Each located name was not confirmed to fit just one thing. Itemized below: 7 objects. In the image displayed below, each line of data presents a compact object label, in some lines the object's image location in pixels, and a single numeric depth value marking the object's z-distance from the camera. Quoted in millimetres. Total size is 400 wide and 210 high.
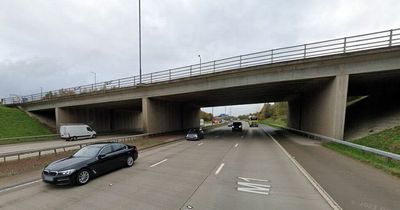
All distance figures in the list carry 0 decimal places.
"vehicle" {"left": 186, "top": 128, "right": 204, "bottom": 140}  25625
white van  29328
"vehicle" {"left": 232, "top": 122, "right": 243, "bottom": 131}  40969
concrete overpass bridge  18719
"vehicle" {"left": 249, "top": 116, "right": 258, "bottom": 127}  62281
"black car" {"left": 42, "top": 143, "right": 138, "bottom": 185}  7938
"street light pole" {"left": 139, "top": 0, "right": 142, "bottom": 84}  28555
